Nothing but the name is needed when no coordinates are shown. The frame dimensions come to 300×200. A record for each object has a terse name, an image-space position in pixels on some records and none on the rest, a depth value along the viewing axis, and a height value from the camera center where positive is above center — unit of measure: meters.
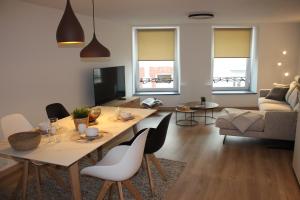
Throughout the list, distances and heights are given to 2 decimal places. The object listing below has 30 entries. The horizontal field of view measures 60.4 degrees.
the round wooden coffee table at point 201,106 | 5.32 -0.78
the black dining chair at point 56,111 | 3.47 -0.57
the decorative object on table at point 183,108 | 5.49 -0.84
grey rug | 2.86 -1.38
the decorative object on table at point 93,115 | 2.84 -0.51
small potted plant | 2.62 -0.48
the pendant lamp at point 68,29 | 2.26 +0.36
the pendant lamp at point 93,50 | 2.81 +0.21
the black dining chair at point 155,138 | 2.74 -0.75
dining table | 1.99 -0.65
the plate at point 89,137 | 2.36 -0.62
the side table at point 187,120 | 5.45 -1.18
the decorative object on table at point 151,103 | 6.11 -0.81
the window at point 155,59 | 6.93 +0.27
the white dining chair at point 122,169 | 2.18 -0.86
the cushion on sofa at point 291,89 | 5.40 -0.45
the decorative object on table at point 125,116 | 2.99 -0.54
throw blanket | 4.09 -0.80
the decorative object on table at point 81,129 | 2.48 -0.57
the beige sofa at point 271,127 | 3.91 -0.92
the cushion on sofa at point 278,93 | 5.73 -0.57
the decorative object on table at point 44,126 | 2.47 -0.54
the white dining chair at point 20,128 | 2.62 -0.62
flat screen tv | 4.98 -0.30
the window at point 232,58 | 6.90 +0.28
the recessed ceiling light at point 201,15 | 4.80 +0.99
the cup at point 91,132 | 2.36 -0.57
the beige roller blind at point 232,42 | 6.88 +0.70
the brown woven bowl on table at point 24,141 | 2.09 -0.58
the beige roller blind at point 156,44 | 6.92 +0.67
